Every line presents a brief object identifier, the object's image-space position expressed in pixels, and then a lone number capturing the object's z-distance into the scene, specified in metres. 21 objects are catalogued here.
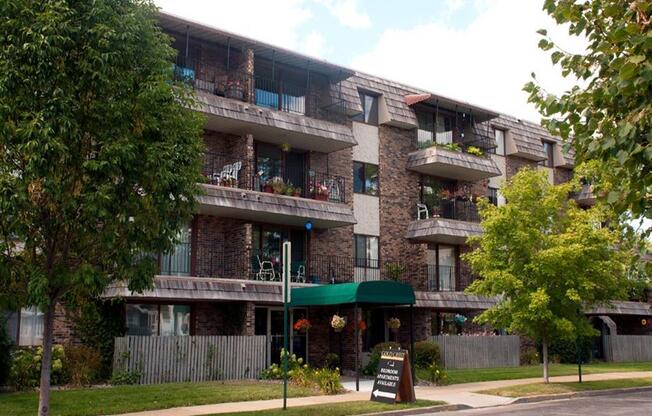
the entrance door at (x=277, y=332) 26.03
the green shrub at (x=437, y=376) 23.27
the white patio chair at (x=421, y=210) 32.66
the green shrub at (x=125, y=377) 20.52
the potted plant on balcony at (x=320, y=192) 27.70
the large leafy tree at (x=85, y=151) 11.37
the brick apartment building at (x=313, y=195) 24.80
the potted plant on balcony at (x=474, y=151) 33.38
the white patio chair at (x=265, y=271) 26.03
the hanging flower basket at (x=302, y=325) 24.91
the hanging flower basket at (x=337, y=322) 24.30
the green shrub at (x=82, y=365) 20.08
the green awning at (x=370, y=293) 20.45
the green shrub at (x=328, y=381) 19.53
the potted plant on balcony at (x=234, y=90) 26.23
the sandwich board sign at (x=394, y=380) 17.48
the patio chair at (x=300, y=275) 27.17
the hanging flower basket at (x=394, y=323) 28.02
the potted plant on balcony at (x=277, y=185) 26.34
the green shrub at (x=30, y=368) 18.73
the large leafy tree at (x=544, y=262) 22.47
